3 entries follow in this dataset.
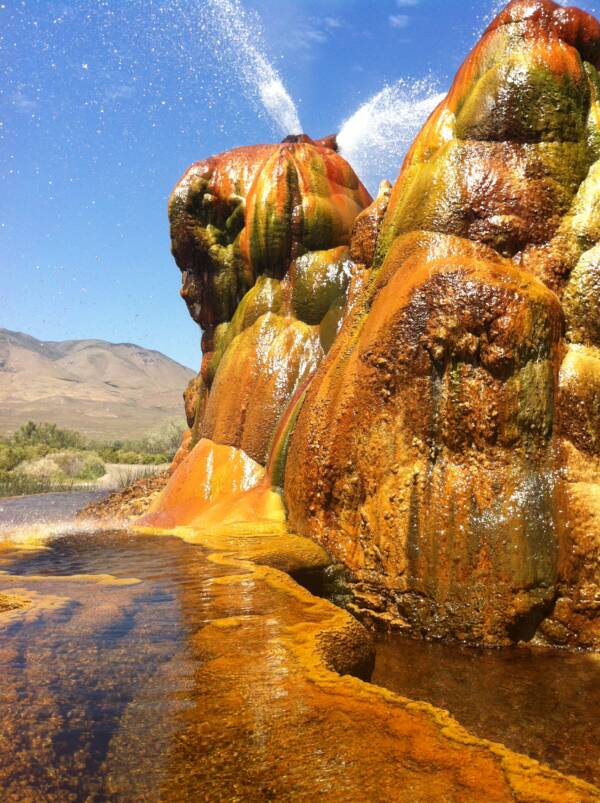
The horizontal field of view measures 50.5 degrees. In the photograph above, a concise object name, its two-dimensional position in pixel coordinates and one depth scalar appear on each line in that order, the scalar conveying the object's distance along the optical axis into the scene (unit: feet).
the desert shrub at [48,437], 113.29
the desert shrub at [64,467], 83.46
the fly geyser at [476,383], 12.81
